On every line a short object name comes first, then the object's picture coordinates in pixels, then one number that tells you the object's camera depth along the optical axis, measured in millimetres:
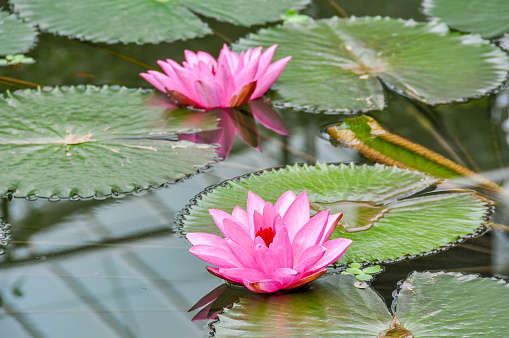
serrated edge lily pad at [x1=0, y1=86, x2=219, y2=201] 3756
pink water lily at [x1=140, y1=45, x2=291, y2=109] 4590
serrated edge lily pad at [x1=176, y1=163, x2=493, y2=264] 3105
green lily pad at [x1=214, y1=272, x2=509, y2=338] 2561
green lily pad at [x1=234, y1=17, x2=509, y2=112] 4797
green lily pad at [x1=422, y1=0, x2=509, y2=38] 5770
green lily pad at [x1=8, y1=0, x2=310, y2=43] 5863
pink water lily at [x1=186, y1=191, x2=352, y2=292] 2756
